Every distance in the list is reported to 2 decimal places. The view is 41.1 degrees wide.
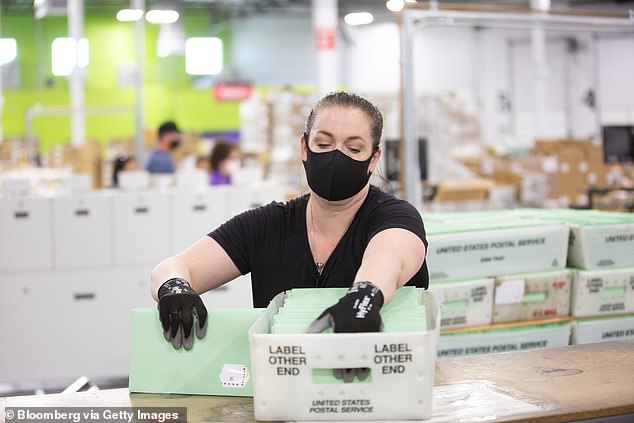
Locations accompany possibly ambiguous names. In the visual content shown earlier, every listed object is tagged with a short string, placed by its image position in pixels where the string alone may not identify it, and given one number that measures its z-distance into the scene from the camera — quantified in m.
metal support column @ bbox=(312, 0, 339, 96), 13.54
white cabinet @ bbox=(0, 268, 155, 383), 6.13
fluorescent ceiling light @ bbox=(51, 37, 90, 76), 22.05
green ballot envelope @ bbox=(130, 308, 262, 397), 2.05
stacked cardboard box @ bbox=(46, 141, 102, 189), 11.94
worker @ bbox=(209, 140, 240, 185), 8.44
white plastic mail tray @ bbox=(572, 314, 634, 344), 3.47
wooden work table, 1.87
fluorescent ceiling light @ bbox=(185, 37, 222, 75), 22.94
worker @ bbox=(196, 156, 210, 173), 10.83
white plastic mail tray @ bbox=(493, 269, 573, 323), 3.48
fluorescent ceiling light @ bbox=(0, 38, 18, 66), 21.81
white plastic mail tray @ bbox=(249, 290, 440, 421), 1.67
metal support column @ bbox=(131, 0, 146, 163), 9.99
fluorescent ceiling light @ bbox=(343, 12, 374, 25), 17.47
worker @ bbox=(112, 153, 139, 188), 8.77
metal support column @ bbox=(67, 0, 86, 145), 14.06
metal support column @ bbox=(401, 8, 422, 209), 4.72
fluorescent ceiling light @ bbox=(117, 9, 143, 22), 19.80
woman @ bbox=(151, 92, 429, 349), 2.11
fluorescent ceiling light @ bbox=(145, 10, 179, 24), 15.86
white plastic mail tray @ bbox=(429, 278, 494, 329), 3.39
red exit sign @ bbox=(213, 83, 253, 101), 22.70
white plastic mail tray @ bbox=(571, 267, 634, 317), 3.48
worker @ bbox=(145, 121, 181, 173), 8.39
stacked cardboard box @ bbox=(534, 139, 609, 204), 12.84
